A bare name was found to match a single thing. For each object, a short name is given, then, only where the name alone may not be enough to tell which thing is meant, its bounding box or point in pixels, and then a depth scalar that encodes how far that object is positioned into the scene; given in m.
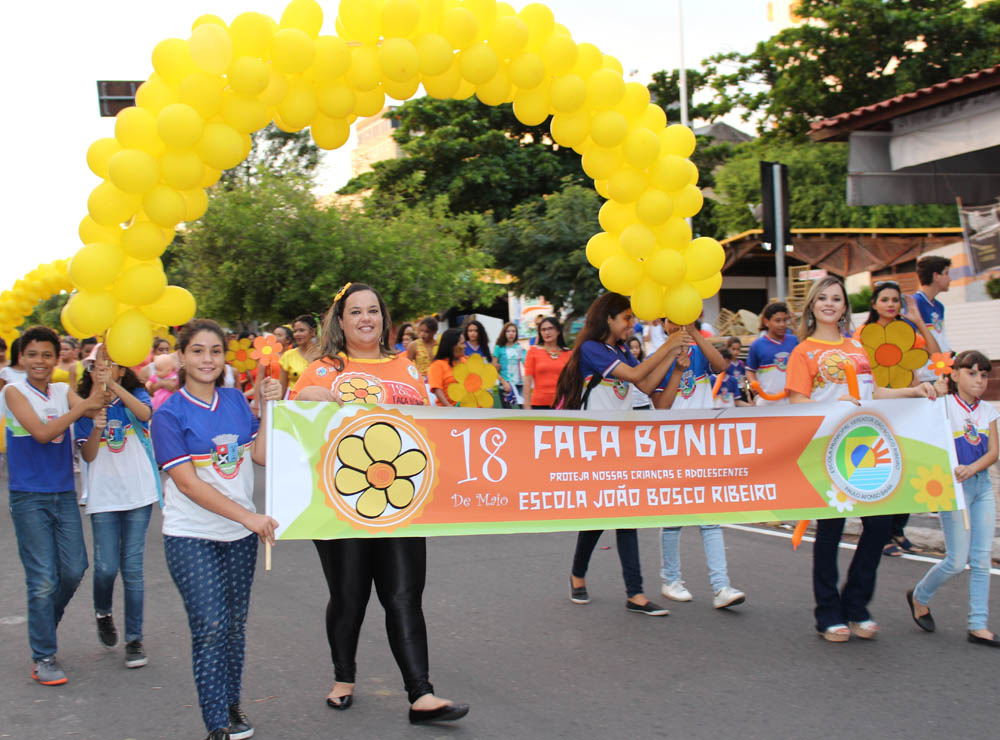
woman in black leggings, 4.29
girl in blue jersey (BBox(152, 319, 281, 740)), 3.98
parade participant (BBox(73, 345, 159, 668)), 5.32
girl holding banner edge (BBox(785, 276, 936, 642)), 5.32
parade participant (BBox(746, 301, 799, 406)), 8.69
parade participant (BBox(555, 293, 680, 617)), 5.97
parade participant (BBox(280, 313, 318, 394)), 8.81
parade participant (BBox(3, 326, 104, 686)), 5.05
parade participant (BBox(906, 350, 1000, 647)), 5.25
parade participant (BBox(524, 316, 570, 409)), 10.94
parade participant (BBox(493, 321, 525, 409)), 14.49
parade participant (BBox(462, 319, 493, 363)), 10.85
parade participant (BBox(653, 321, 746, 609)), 5.97
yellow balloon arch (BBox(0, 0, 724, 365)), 4.69
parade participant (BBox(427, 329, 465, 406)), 10.40
